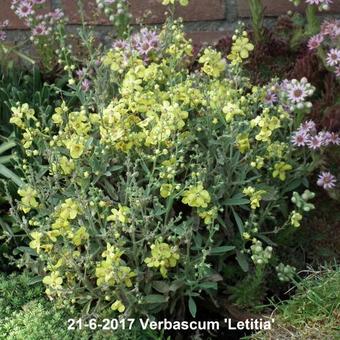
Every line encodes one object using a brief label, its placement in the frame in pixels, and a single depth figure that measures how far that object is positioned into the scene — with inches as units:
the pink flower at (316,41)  109.0
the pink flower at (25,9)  121.2
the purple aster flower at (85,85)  113.1
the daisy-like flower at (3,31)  129.6
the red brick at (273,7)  131.8
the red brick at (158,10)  134.0
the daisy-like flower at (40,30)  122.0
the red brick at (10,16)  140.2
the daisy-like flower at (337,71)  106.5
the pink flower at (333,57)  105.9
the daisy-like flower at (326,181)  101.5
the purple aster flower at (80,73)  115.3
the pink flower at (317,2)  110.7
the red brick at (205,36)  135.0
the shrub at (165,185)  89.6
